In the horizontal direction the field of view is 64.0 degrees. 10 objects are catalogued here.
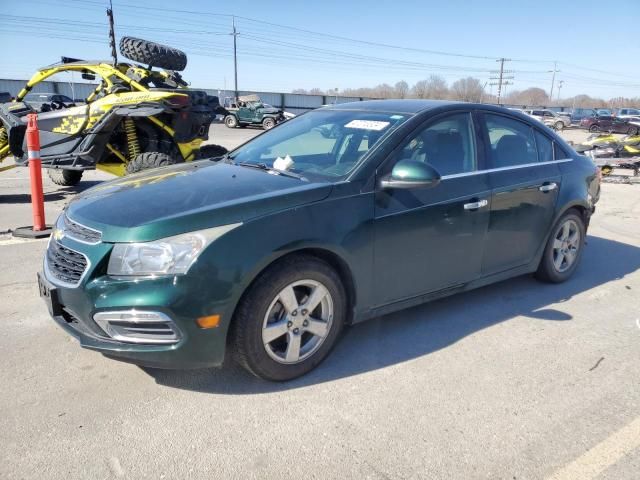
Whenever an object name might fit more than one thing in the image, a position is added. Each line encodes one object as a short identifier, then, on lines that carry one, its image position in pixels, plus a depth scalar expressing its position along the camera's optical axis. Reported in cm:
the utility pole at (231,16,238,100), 5200
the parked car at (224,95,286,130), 3027
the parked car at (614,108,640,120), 4294
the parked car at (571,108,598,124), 4334
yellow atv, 743
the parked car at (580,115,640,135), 3559
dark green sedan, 256
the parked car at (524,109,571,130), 4025
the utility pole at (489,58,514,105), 7350
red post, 561
